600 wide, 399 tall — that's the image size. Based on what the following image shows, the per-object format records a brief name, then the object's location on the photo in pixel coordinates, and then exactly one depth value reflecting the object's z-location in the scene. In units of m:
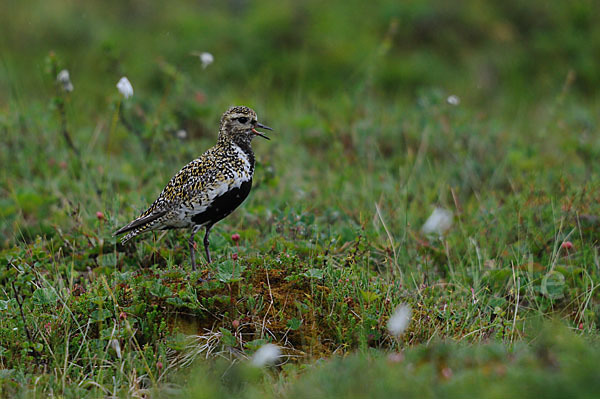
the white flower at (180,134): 13.23
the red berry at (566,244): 10.02
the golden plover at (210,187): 9.07
